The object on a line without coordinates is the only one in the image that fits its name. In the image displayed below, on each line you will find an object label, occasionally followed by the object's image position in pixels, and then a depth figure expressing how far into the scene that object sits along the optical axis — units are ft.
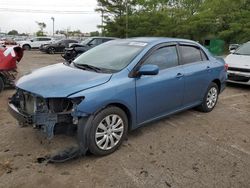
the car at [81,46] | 31.75
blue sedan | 7.81
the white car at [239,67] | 18.07
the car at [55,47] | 56.03
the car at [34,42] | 67.98
